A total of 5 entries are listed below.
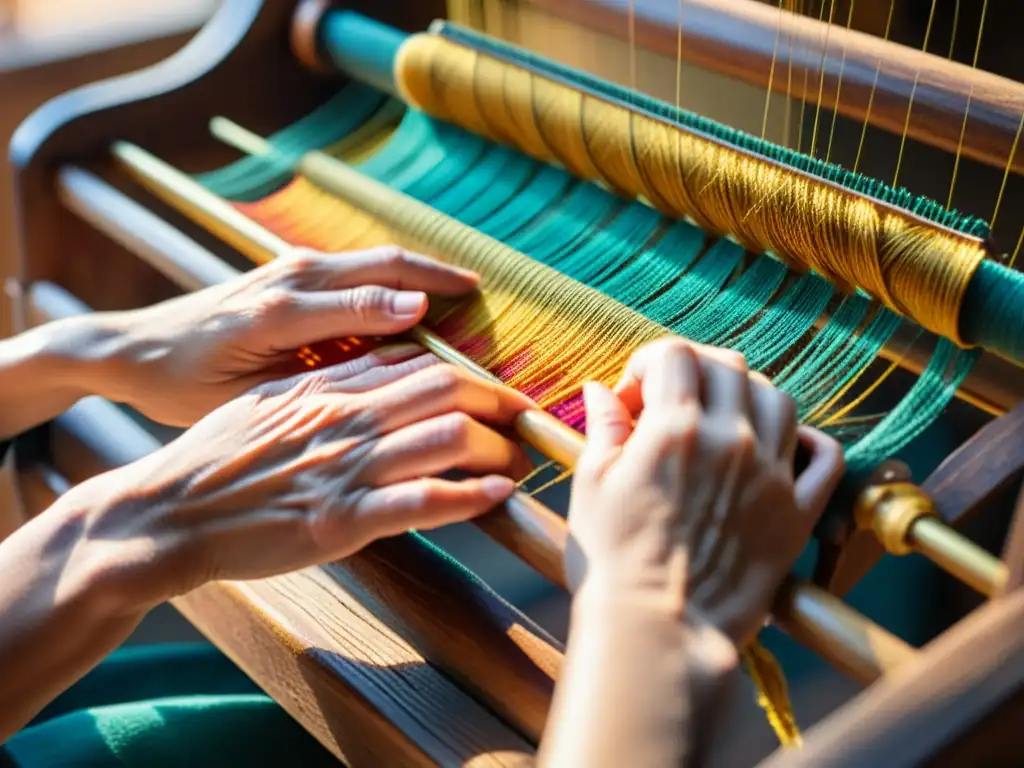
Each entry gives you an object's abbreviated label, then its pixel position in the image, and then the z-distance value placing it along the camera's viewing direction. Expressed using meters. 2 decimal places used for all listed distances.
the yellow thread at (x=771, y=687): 0.67
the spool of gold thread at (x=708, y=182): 0.83
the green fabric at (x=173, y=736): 0.95
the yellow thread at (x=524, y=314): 0.90
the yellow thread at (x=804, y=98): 0.96
